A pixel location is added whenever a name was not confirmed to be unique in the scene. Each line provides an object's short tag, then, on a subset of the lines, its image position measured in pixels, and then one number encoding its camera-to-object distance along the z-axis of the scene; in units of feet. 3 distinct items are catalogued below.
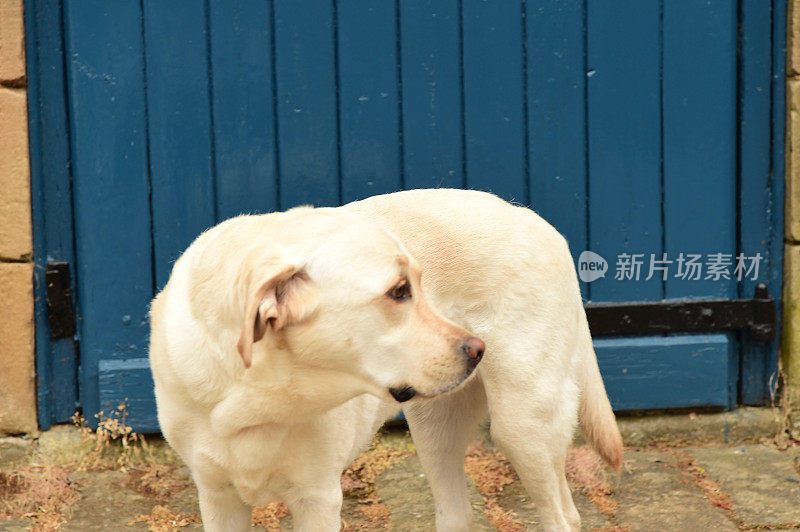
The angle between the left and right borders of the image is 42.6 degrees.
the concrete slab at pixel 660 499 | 11.28
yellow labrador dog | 7.16
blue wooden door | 12.62
